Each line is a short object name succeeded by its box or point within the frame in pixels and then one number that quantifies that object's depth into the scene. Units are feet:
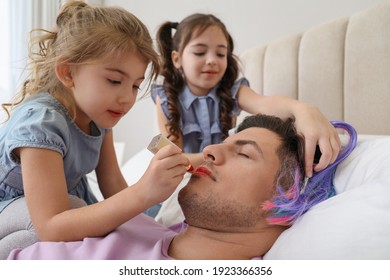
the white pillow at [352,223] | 2.19
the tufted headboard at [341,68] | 4.25
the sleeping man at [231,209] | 2.79
